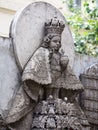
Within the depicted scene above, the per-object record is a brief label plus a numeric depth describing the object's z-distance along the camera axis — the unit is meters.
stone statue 6.41
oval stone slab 6.83
